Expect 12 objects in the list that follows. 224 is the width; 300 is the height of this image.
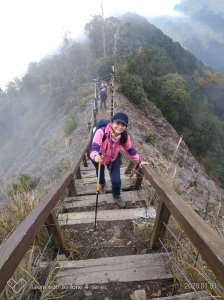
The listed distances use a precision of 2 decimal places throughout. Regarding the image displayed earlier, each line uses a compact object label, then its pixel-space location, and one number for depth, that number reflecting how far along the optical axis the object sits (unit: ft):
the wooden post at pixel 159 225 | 6.27
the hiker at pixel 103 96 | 41.07
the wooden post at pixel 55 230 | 6.35
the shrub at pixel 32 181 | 26.42
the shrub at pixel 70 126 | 44.10
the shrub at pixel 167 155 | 33.17
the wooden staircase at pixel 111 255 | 5.70
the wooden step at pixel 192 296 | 4.73
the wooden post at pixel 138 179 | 10.23
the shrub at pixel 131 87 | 49.97
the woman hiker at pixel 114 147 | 9.25
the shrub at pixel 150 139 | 35.75
